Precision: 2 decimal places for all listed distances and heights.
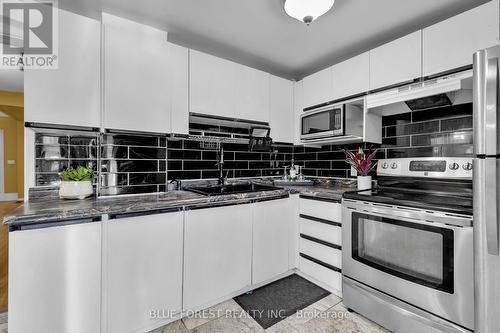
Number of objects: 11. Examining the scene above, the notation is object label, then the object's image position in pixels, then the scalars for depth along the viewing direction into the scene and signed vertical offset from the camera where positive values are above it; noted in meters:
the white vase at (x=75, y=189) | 1.56 -0.16
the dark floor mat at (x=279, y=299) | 1.73 -1.15
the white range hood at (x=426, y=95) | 1.53 +0.55
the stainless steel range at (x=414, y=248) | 1.26 -0.54
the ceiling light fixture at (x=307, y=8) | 1.37 +1.02
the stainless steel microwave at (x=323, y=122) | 2.19 +0.48
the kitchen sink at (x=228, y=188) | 2.04 -0.22
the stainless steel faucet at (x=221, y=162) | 2.41 +0.05
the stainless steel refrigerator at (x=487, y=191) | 1.08 -0.12
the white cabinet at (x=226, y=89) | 2.05 +0.80
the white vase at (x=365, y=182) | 2.10 -0.15
